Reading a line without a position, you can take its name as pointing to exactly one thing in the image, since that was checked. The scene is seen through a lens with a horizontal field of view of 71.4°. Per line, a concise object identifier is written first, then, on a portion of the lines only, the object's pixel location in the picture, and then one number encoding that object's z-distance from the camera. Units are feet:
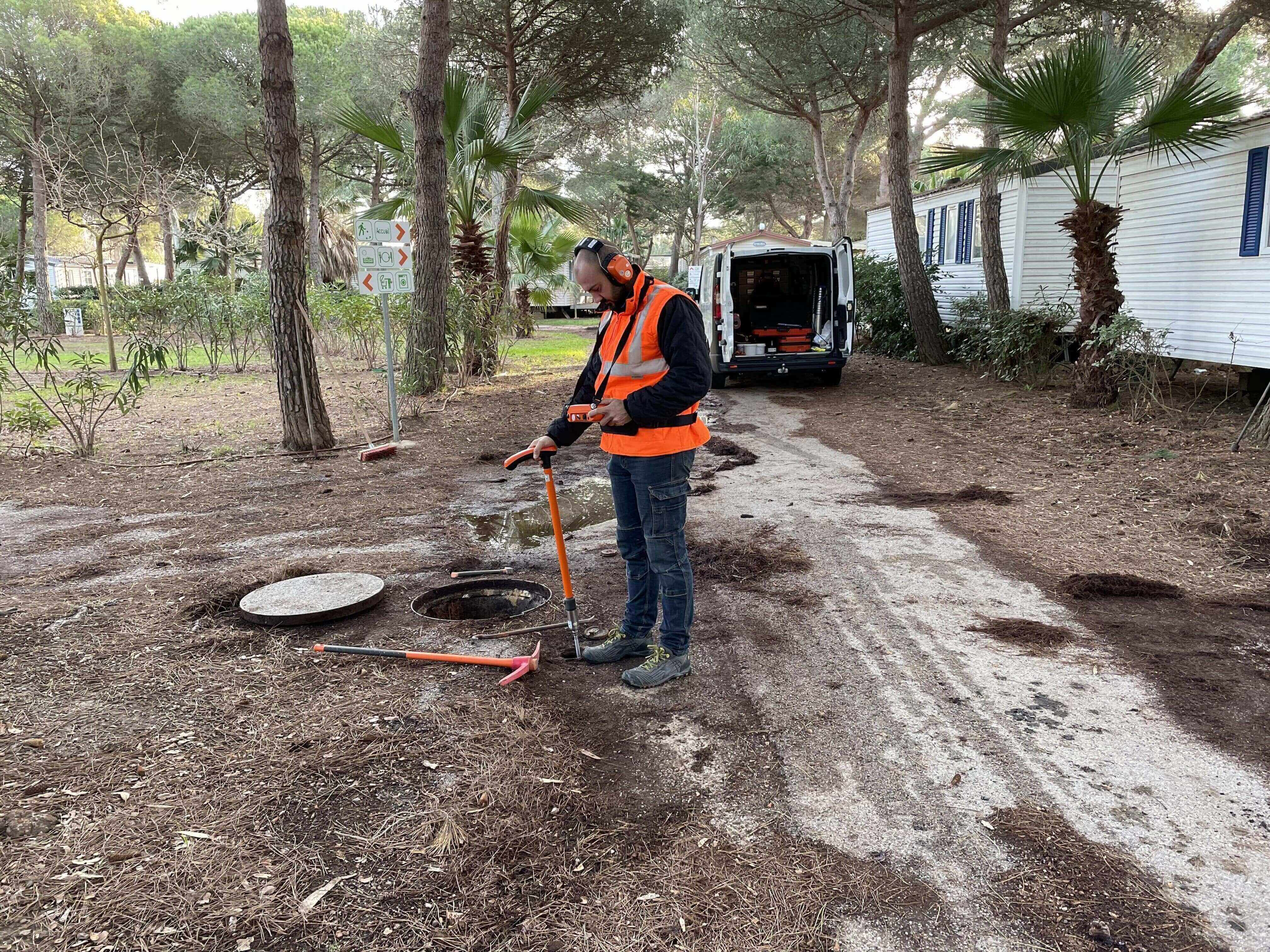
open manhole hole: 15.40
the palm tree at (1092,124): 30.81
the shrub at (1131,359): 32.60
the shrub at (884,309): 59.36
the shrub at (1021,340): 42.52
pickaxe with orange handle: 12.29
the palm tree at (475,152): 43.65
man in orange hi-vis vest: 11.08
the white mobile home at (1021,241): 52.42
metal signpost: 30.22
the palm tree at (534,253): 66.44
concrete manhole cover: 14.26
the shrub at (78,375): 28.04
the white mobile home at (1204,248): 33.81
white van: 44.34
